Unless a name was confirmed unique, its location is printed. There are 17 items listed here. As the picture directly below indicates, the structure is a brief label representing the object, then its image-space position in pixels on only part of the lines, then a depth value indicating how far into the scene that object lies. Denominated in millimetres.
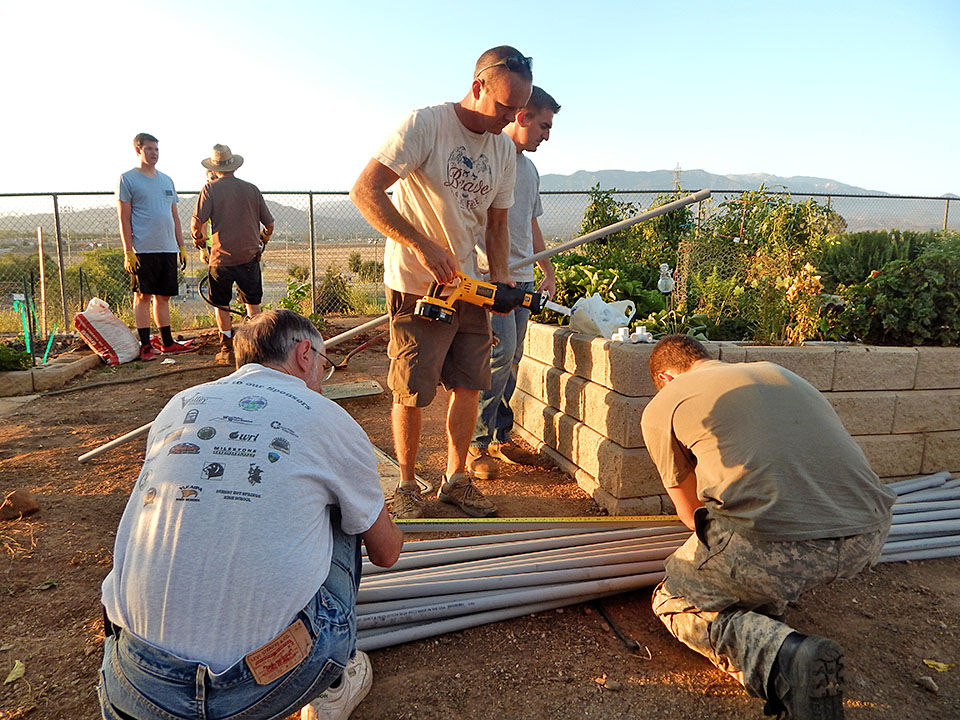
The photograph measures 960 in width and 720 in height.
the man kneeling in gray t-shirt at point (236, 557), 1456
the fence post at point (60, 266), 8242
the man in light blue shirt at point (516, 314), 3945
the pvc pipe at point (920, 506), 3434
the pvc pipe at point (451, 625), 2361
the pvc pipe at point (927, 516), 3340
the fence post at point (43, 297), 8000
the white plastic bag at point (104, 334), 6906
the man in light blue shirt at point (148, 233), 6617
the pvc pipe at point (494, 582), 2490
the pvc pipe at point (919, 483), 3688
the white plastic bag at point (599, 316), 3838
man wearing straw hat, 6527
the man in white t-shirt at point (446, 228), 3014
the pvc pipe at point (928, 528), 3240
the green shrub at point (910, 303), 3885
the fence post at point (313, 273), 9211
